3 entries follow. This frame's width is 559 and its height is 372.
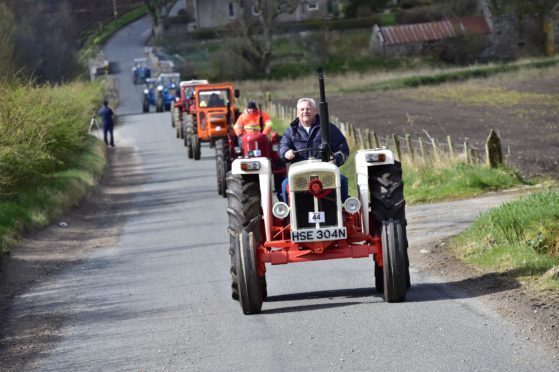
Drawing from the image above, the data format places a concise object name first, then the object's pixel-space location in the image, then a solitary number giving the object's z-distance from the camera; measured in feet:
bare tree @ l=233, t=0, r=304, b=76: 322.96
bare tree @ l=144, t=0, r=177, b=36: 393.68
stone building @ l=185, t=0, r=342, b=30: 386.11
